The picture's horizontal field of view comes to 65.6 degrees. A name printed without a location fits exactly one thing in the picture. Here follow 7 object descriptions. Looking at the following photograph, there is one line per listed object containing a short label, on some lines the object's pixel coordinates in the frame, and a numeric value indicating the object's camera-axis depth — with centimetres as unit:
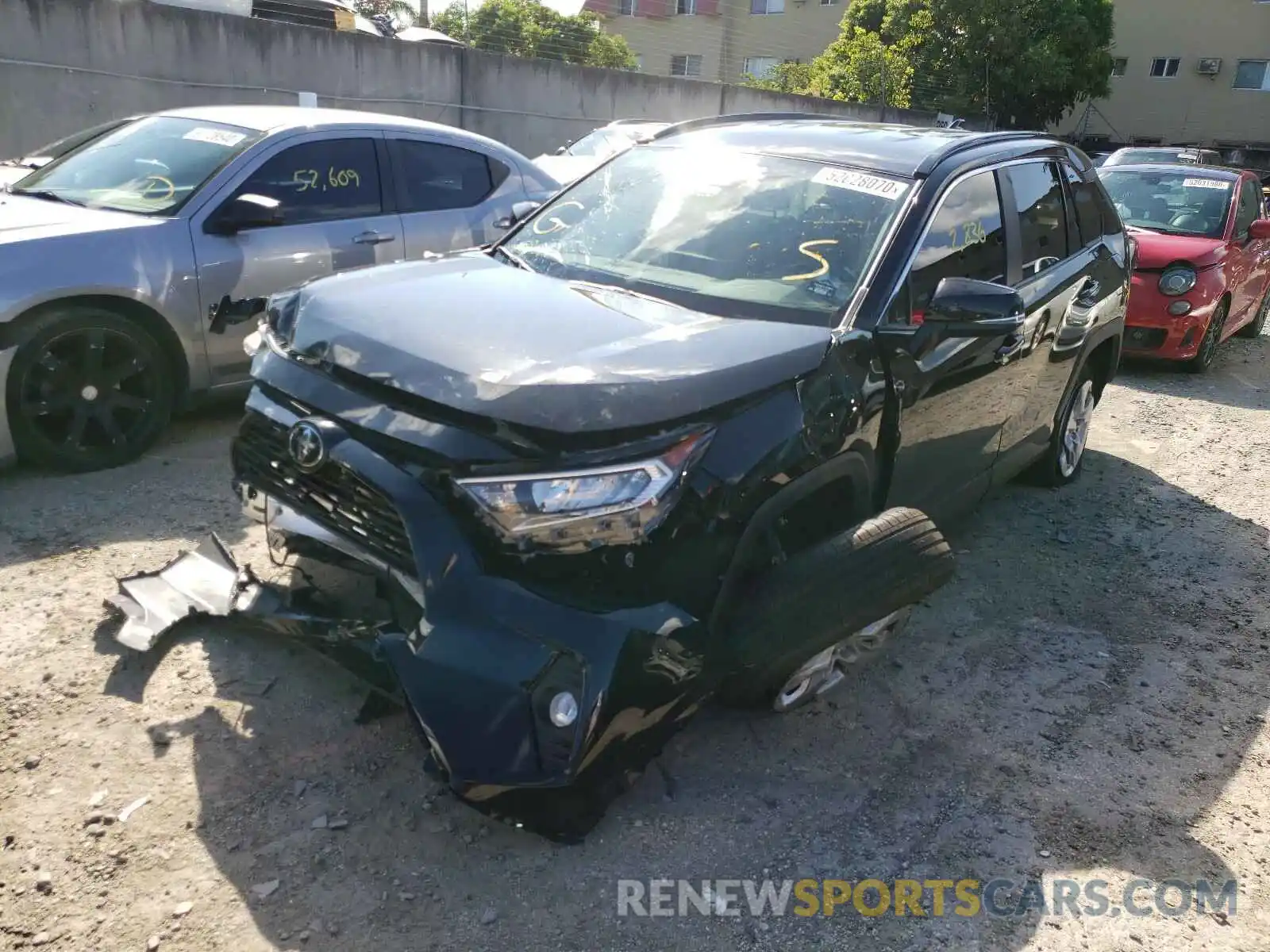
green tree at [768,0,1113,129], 2883
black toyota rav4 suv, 241
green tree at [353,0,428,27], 3547
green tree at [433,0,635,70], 1830
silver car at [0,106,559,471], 442
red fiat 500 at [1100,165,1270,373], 827
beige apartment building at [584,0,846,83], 3030
